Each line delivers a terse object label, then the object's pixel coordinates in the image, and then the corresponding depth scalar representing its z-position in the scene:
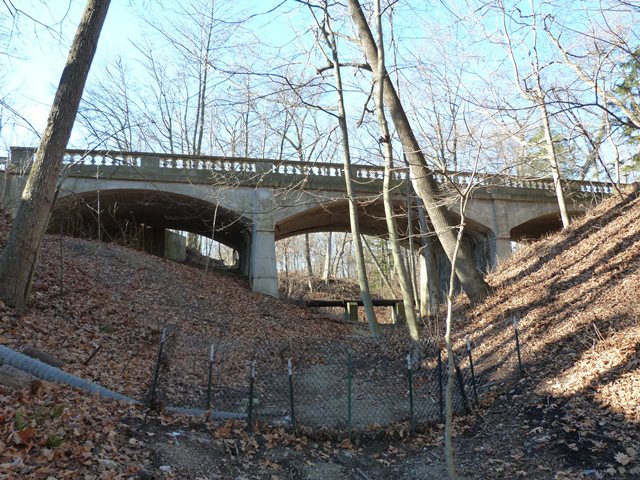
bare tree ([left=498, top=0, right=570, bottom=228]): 13.15
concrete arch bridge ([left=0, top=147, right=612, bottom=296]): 16.77
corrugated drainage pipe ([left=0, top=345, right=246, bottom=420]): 5.91
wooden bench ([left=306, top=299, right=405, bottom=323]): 20.44
